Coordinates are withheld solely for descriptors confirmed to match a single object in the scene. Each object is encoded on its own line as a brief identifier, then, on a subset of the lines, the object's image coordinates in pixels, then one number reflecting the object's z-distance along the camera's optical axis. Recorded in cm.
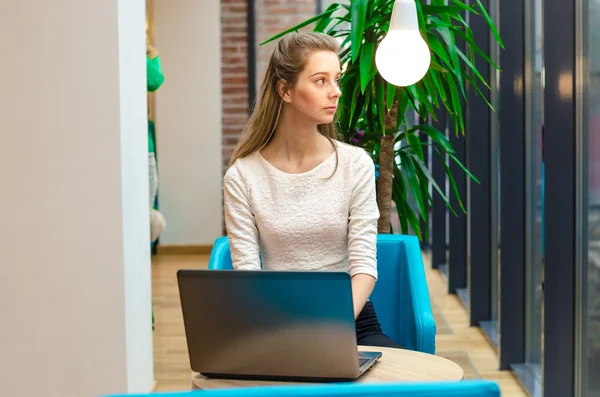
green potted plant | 344
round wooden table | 188
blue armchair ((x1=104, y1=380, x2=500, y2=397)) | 131
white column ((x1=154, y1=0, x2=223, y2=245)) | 851
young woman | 254
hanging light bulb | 284
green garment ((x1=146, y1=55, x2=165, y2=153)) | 545
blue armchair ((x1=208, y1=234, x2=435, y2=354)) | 282
